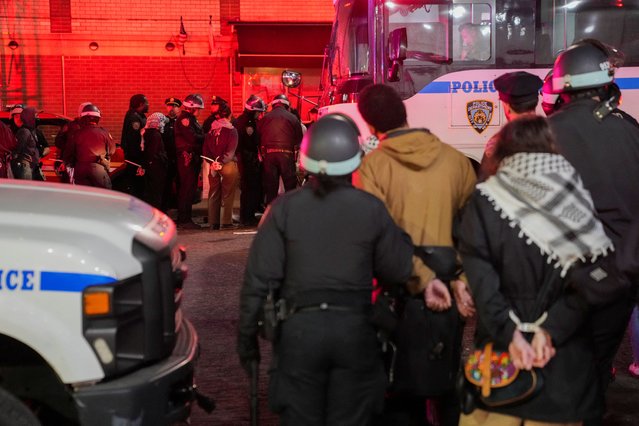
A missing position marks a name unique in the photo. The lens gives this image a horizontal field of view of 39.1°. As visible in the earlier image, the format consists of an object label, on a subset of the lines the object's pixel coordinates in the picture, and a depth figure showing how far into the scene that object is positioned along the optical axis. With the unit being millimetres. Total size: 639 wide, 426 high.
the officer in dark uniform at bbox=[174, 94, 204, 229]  14188
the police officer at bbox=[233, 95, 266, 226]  14492
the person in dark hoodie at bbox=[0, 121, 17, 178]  12995
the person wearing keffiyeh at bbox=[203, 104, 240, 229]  13852
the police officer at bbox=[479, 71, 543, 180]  5582
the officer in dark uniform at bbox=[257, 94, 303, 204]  13508
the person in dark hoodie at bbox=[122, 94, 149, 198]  14688
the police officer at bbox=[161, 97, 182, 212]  14883
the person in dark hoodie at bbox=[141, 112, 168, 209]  14344
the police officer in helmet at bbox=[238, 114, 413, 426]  3939
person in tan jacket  4727
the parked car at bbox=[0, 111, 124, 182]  14883
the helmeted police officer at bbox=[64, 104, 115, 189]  12688
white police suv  3822
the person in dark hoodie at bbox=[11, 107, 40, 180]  14284
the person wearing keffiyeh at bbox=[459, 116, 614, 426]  3715
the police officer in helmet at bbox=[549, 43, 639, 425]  4711
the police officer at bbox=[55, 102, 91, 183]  13826
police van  10750
